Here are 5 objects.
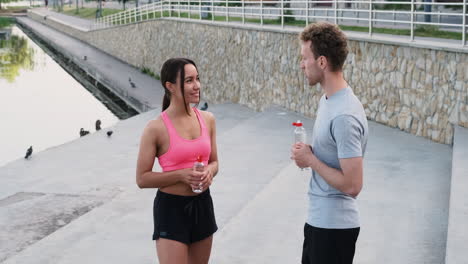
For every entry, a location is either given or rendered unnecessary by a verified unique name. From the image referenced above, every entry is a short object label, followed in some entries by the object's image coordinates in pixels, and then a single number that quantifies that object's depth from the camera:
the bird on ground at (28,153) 14.77
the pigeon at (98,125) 19.94
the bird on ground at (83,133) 19.20
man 2.84
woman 3.38
